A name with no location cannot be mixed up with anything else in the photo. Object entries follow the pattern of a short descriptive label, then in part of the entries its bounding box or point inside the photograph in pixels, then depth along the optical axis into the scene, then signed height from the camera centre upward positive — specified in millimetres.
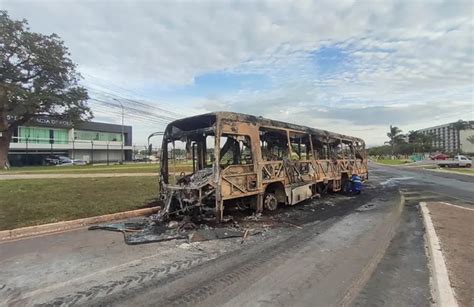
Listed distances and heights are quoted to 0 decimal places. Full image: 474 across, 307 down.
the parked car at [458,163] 49434 -970
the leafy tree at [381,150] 133500 +2390
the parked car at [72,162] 58062 -3
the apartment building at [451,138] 120625 +6451
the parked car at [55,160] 59156 +364
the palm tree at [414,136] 128288 +6990
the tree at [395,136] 128500 +6930
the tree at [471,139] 115712 +5162
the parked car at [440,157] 71162 -204
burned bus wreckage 9445 -153
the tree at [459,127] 123000 +9488
